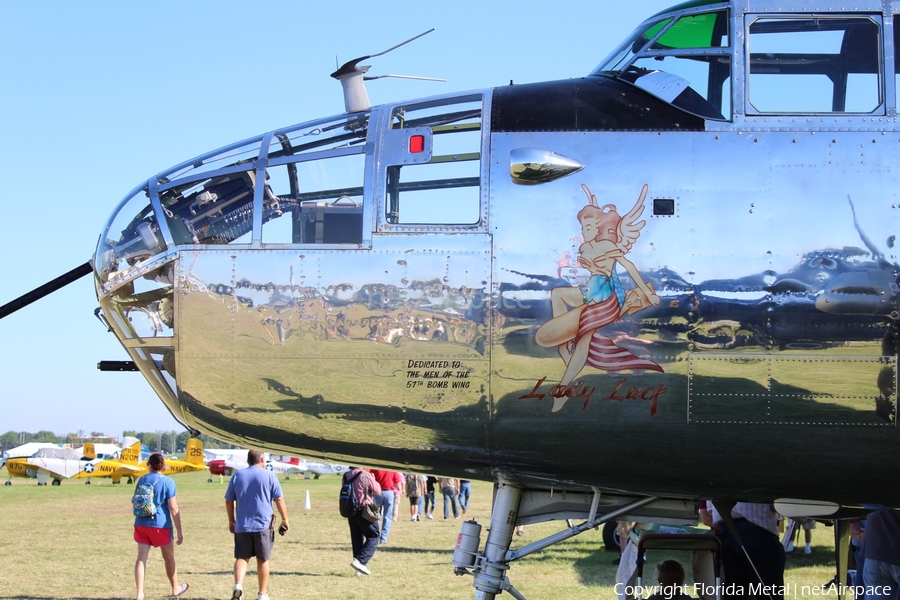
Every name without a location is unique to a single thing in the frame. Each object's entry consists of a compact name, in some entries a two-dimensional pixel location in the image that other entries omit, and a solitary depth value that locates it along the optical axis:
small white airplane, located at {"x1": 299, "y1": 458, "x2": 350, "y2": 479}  68.31
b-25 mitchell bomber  5.80
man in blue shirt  12.49
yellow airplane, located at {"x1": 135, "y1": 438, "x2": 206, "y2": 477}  64.43
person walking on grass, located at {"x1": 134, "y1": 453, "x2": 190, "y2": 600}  12.65
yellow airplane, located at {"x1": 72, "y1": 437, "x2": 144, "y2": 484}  56.53
